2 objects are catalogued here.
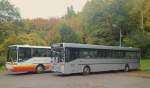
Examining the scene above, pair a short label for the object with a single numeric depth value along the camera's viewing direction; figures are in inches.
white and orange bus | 957.2
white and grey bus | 917.6
